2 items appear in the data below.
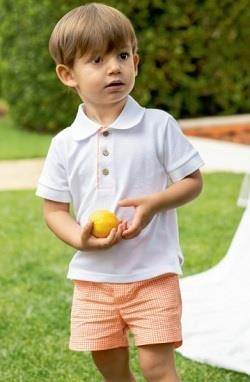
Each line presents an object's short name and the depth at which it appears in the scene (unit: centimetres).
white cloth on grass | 491
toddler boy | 339
